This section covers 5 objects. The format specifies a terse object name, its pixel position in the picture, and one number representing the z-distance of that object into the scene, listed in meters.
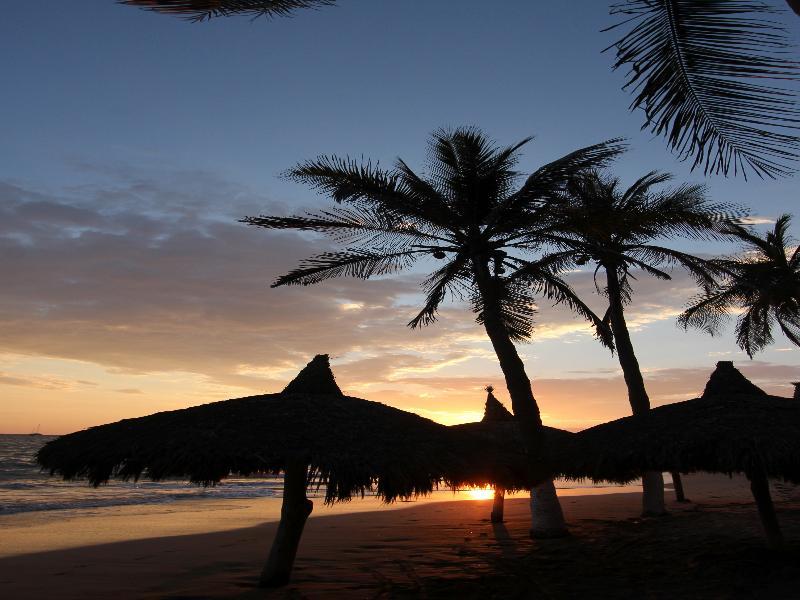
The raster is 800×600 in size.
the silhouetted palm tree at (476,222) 12.44
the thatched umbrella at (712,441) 7.70
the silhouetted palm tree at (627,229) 12.62
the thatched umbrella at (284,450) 6.58
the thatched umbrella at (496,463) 7.72
